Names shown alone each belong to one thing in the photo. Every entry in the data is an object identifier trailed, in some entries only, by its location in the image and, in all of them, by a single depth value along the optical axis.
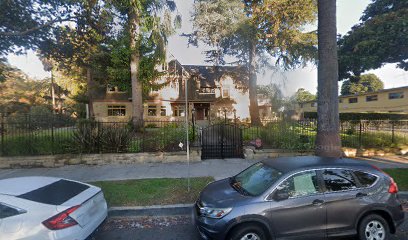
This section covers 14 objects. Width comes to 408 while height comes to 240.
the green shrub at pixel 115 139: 9.38
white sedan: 2.84
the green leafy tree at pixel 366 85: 55.00
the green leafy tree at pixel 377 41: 12.73
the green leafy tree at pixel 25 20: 11.18
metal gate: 10.29
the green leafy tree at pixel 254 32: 13.91
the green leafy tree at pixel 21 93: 31.75
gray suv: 3.34
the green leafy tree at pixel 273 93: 31.73
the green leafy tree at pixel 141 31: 13.71
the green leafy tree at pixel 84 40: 11.91
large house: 27.83
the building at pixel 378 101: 28.89
